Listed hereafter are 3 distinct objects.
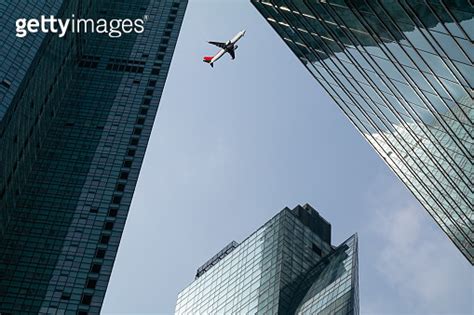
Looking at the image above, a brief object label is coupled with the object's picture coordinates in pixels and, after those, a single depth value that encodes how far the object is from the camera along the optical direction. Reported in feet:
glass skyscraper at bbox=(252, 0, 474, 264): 186.29
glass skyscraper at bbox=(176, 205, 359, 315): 456.86
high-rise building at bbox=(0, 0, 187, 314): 364.79
